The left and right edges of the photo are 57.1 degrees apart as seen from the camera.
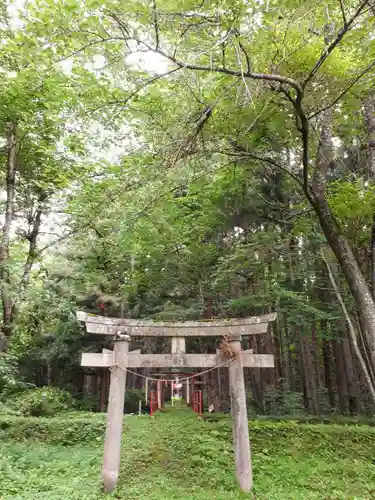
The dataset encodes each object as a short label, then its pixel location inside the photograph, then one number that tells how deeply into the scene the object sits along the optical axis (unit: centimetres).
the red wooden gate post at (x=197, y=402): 1018
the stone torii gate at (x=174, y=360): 587
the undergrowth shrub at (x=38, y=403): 1103
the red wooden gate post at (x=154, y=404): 1010
